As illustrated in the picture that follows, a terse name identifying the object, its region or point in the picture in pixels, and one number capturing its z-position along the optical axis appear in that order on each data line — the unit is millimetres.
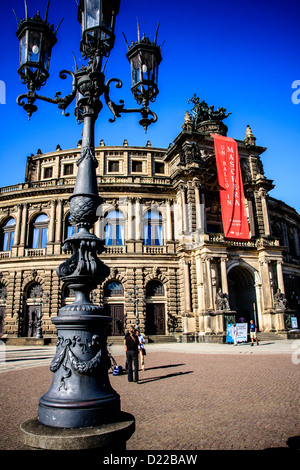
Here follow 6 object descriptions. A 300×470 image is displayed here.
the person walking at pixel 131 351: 11354
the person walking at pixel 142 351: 13852
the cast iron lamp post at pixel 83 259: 3844
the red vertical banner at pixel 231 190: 32406
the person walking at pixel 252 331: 23891
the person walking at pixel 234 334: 24914
